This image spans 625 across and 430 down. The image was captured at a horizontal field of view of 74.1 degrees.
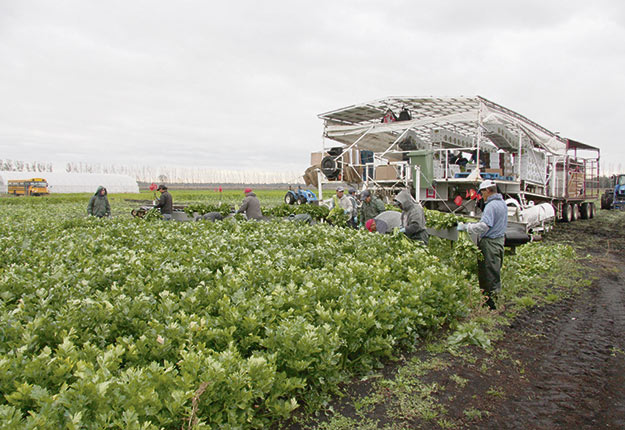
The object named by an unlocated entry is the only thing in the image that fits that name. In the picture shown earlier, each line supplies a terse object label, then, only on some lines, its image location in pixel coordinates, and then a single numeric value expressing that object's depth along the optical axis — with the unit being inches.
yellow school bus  2079.2
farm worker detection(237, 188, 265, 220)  485.7
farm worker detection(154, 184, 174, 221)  541.4
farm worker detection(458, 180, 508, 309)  256.8
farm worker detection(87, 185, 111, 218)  546.0
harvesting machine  534.0
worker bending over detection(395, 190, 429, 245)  300.4
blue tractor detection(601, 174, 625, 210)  1203.1
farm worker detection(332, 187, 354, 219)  509.6
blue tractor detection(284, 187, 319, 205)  968.3
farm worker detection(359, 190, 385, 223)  447.5
